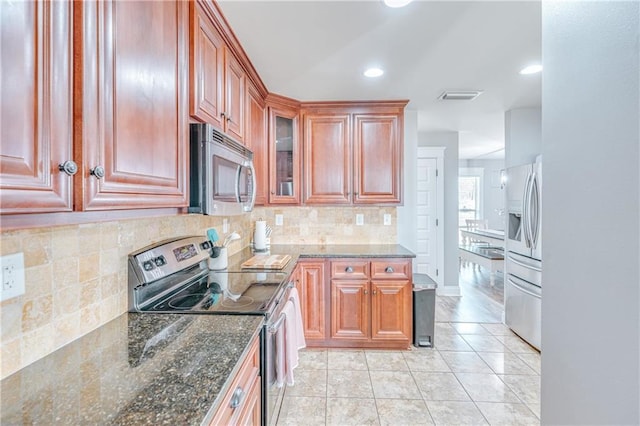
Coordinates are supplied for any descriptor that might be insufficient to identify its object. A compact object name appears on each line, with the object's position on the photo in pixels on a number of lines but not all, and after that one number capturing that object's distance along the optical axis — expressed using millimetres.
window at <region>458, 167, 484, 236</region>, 7926
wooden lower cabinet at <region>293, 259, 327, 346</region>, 2820
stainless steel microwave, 1337
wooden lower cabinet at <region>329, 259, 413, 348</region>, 2814
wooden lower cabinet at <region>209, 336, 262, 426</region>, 882
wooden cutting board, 2166
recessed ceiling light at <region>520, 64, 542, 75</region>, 2351
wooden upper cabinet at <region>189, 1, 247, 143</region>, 1396
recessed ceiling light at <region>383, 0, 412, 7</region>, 1545
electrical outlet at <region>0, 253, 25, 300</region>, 823
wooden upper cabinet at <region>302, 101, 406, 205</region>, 3135
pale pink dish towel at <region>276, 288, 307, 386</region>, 1583
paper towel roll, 2951
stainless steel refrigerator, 2830
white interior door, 4633
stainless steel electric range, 1340
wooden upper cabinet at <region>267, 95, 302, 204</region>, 3002
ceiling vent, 2896
